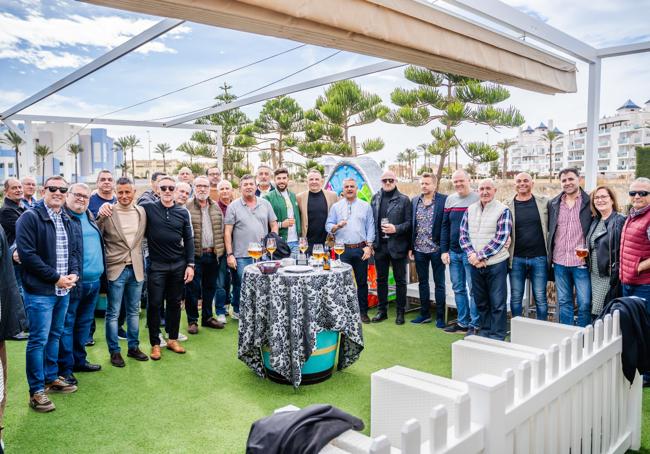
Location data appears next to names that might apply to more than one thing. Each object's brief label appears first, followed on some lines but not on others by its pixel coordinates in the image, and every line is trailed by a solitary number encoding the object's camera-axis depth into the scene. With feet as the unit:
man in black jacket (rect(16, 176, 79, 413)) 9.88
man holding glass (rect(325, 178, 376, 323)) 16.42
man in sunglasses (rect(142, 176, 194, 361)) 12.90
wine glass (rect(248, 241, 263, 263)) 12.49
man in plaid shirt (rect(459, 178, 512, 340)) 13.43
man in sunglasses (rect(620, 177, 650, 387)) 10.93
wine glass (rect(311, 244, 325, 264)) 12.14
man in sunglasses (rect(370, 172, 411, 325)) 16.37
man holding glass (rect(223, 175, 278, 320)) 15.55
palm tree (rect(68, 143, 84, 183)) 171.85
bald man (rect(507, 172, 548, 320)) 13.51
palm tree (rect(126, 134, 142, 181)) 180.24
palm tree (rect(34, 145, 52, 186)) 152.87
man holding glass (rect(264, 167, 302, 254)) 17.19
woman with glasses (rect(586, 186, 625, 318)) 11.85
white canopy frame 9.84
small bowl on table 11.03
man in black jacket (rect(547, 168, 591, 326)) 12.68
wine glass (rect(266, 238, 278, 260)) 13.55
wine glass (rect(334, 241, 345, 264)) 13.26
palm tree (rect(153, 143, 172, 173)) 182.58
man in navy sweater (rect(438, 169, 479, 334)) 14.89
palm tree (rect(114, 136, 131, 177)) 177.06
